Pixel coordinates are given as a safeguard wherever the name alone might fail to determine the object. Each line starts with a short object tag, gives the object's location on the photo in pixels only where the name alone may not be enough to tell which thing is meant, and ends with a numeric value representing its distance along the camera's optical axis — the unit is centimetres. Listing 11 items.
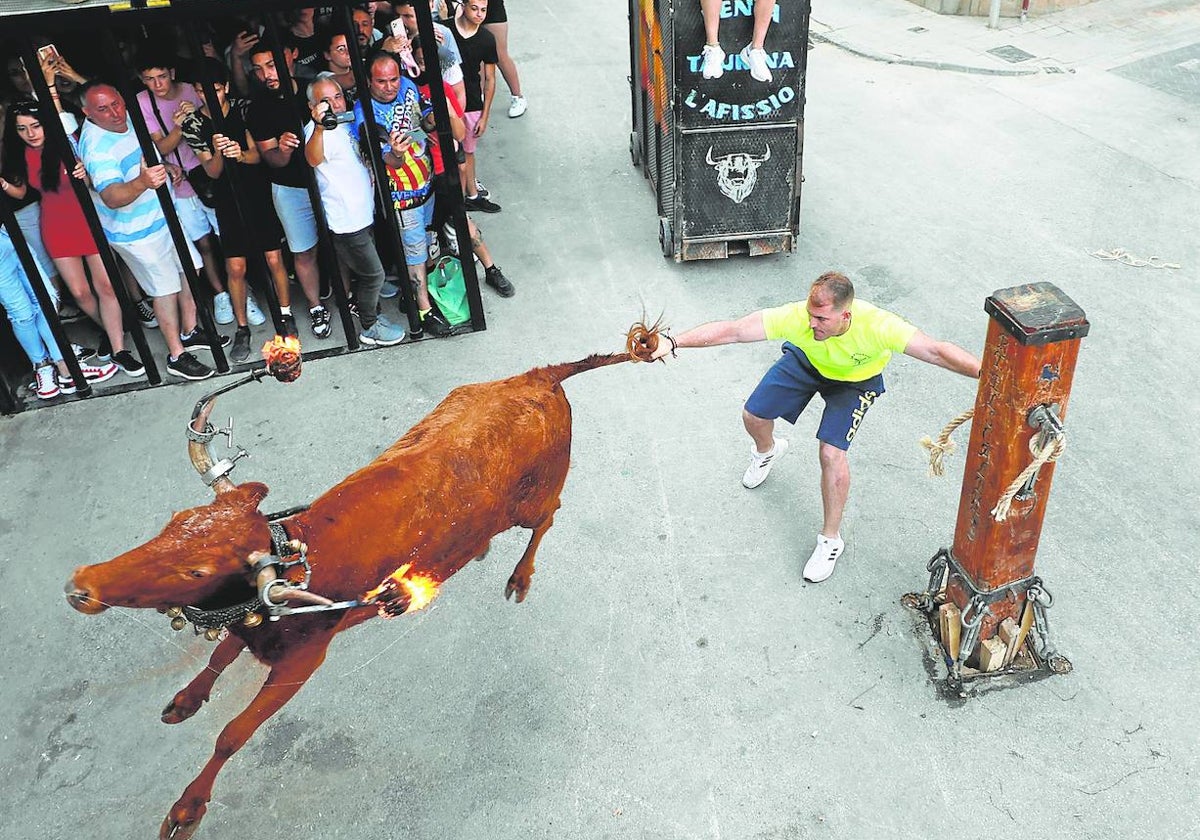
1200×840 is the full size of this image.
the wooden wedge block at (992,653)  391
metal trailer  626
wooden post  327
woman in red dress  539
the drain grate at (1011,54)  1038
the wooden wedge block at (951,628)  401
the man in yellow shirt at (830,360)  387
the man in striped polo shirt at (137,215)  542
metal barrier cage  502
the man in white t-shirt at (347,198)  559
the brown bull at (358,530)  270
